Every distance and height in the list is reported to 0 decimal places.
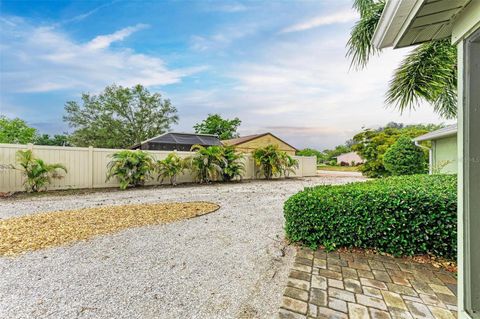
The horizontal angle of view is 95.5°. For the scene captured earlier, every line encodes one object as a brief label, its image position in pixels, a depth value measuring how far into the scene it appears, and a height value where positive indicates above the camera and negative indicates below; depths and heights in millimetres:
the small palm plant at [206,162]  9094 -86
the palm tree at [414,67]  3699 +1609
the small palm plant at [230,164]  9562 -181
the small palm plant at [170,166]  8359 -239
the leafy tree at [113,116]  20344 +4166
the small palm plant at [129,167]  7438 -239
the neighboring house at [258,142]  19984 +1744
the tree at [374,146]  12438 +837
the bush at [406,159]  8812 +44
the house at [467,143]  1250 +99
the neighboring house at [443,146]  6958 +497
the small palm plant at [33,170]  6082 -283
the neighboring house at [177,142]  14155 +1254
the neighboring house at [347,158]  37456 +364
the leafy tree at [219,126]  31469 +5026
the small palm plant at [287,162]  11395 -106
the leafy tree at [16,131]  18961 +2658
